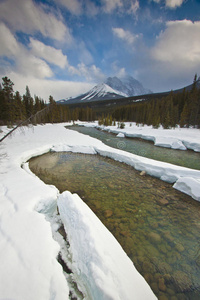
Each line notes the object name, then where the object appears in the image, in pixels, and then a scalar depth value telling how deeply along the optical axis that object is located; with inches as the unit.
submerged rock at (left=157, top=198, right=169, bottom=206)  194.4
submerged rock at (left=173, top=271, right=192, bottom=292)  96.2
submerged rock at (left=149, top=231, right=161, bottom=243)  135.7
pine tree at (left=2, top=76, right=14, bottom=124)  846.6
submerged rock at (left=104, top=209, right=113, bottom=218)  168.9
